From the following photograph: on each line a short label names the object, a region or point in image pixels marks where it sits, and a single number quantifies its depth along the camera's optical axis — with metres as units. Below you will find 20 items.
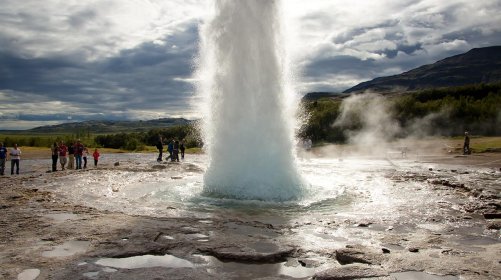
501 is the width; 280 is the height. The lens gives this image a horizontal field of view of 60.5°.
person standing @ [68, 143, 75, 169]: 21.72
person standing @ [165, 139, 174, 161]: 26.62
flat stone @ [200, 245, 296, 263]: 5.71
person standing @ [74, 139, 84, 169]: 21.77
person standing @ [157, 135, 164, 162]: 27.23
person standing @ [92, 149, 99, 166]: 23.76
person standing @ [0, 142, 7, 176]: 19.20
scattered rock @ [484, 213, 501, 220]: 8.27
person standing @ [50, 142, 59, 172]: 20.53
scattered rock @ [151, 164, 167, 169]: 21.31
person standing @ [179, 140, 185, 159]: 31.94
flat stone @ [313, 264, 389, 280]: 4.89
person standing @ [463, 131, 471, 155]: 27.36
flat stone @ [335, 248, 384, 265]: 5.47
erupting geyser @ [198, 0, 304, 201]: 12.13
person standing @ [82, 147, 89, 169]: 22.47
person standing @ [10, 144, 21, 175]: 19.74
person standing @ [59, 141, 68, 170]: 21.33
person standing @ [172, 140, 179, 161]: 26.29
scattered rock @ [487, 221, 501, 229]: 7.33
